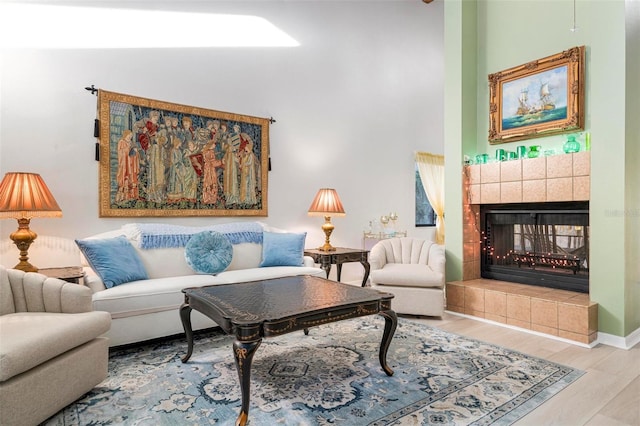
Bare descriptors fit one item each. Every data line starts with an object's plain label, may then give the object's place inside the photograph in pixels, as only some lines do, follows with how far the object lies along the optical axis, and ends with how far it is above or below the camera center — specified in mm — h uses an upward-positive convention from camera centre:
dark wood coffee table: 1800 -523
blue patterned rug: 1860 -1005
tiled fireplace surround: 2965 -600
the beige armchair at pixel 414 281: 3564 -656
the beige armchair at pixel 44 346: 1623 -630
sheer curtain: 6000 +530
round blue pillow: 3309 -356
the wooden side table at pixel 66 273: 2633 -441
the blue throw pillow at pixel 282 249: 3803 -369
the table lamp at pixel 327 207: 4312 +69
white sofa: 2682 -578
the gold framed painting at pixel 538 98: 3234 +1079
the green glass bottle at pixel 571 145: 3201 +582
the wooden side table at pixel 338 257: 4133 -496
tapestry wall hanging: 3455 +548
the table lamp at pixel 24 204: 2628 +70
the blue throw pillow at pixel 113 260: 2840 -364
